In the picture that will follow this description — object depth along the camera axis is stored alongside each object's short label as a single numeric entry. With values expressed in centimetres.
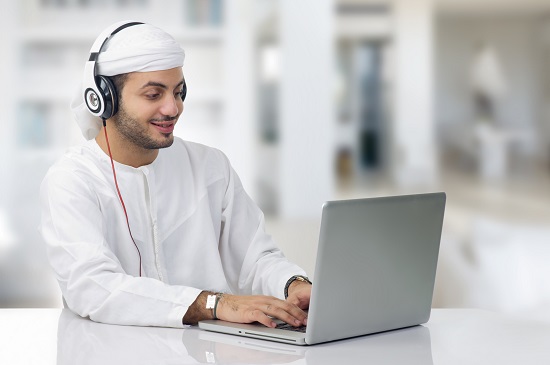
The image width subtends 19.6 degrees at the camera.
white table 284
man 314
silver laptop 288
